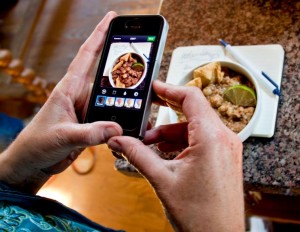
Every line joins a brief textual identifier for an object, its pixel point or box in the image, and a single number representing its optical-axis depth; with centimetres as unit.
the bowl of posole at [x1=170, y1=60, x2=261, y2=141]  74
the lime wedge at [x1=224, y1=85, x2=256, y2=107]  74
